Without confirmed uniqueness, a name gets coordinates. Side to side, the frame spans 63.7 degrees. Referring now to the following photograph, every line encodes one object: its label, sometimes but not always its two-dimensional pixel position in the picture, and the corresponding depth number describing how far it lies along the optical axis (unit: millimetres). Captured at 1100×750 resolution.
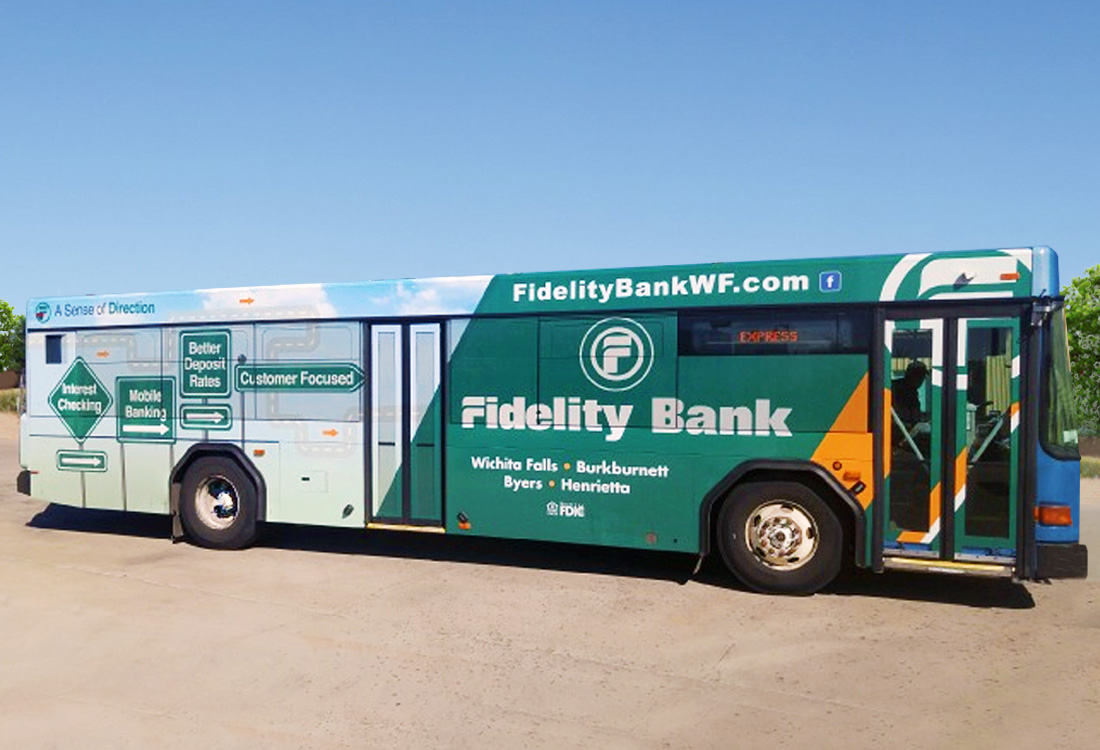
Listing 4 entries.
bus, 6836
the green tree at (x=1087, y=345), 31312
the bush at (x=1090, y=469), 17969
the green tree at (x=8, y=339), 53969
